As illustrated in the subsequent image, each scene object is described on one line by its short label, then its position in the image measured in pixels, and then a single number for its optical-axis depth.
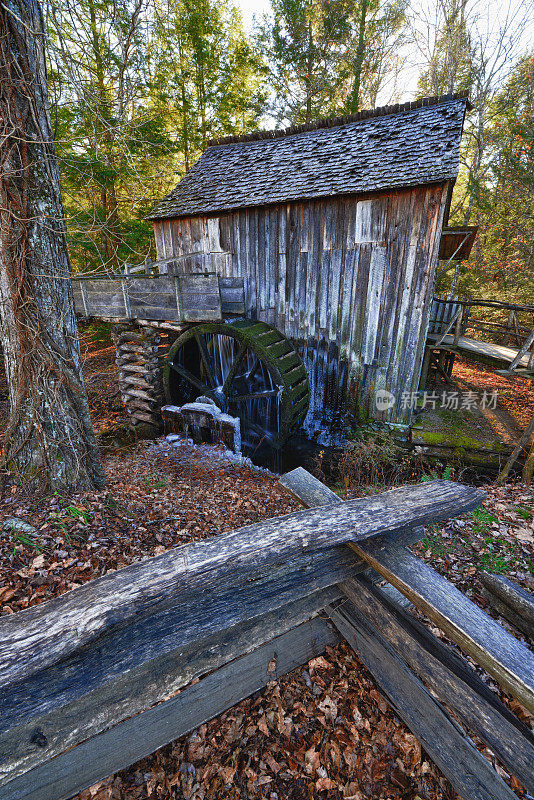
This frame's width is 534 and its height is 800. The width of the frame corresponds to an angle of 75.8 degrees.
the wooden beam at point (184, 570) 1.20
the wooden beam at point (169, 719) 1.50
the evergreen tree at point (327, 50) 13.28
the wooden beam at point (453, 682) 1.39
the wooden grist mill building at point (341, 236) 6.27
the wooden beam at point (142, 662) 1.20
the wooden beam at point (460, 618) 1.33
